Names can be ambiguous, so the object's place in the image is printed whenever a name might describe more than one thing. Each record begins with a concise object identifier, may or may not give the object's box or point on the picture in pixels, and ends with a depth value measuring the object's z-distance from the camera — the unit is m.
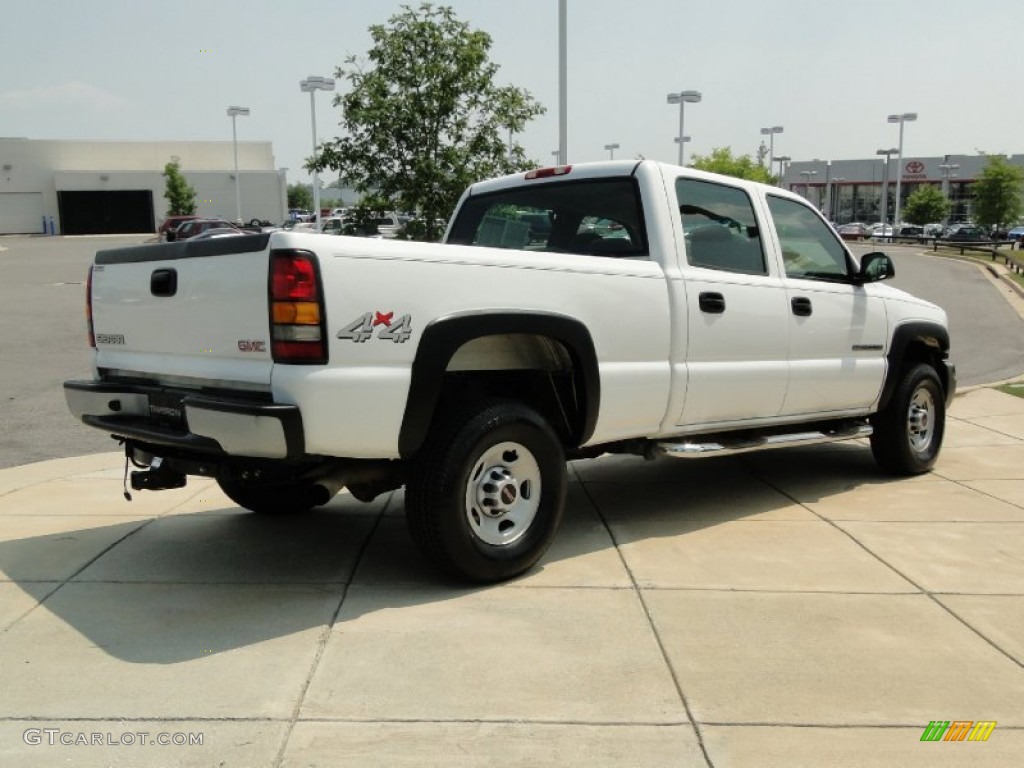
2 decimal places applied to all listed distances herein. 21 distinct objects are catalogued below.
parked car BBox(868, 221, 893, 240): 66.41
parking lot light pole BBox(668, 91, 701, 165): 38.72
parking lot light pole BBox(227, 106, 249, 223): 58.56
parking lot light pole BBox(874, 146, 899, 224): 73.55
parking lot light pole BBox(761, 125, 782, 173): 71.81
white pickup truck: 3.97
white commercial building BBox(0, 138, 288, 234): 73.50
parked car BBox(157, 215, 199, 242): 49.00
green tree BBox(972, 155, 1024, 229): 60.31
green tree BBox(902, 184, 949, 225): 80.12
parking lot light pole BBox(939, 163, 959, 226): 92.59
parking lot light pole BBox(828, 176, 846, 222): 108.94
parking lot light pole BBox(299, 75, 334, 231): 32.94
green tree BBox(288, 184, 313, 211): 120.50
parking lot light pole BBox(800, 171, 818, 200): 101.20
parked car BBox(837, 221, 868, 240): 68.44
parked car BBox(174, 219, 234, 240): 42.69
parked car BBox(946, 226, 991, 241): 61.59
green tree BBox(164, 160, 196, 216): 68.62
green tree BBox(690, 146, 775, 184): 47.88
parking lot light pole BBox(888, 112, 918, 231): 70.44
